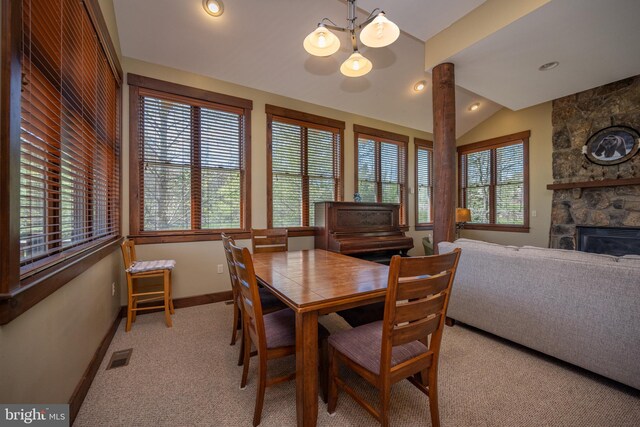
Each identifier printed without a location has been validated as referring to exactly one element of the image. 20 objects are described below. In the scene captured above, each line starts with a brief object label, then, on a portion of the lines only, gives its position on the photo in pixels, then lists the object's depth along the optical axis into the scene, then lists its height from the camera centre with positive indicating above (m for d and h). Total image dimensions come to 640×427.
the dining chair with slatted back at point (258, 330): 1.35 -0.70
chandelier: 1.92 +1.37
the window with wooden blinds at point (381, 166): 4.77 +0.92
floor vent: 1.96 -1.14
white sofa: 1.59 -0.64
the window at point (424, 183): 5.58 +0.68
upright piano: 3.78 -0.26
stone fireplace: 3.83 +0.75
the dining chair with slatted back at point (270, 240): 2.99 -0.31
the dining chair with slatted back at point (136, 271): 2.49 -0.55
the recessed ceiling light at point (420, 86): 4.23 +2.13
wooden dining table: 1.25 -0.42
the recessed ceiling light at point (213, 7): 2.55 +2.09
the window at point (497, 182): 5.00 +0.66
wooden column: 3.01 +0.72
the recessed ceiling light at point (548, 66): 3.14 +1.83
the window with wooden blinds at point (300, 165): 3.85 +0.79
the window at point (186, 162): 3.01 +0.66
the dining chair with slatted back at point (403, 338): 1.11 -0.63
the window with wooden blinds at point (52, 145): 0.96 +0.37
